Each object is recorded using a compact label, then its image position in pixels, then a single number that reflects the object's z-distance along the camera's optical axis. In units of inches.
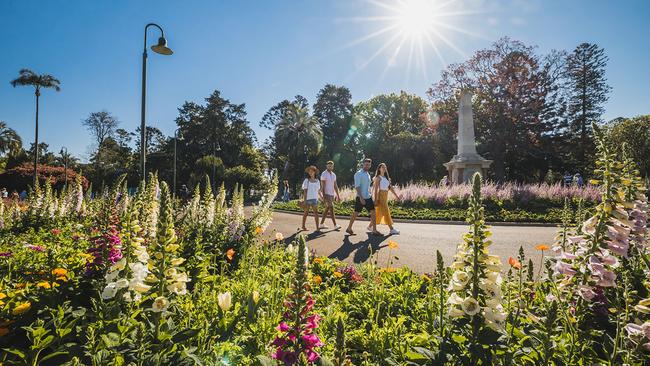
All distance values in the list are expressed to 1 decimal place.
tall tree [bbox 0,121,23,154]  1861.0
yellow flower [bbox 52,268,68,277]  110.2
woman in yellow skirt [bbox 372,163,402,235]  383.9
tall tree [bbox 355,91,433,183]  1772.9
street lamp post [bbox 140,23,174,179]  392.8
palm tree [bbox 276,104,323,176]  1897.1
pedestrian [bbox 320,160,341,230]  424.5
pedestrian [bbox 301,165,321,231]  424.8
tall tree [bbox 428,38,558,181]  1279.5
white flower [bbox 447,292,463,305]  67.4
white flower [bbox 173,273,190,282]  74.6
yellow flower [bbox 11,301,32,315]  91.7
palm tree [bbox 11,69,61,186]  1248.2
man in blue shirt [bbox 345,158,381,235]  377.4
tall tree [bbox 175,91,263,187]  2236.7
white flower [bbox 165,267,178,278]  74.0
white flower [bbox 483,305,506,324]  65.4
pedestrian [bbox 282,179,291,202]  1237.1
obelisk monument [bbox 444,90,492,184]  865.5
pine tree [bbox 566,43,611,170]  1684.3
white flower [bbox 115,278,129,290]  78.5
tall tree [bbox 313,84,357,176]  2153.1
